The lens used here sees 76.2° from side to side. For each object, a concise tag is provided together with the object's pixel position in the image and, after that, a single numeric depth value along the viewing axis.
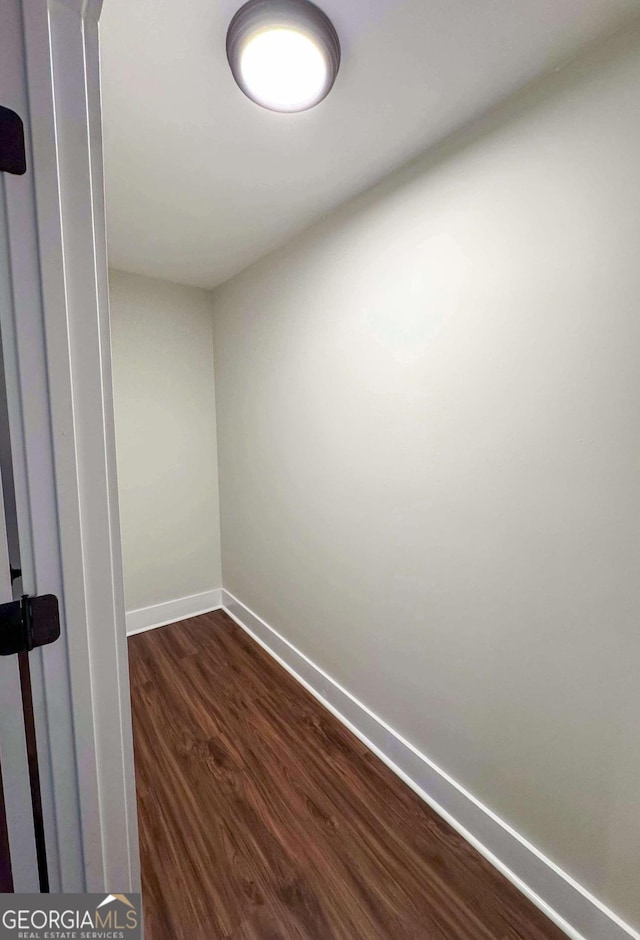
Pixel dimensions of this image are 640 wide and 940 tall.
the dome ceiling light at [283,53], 0.92
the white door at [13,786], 0.65
